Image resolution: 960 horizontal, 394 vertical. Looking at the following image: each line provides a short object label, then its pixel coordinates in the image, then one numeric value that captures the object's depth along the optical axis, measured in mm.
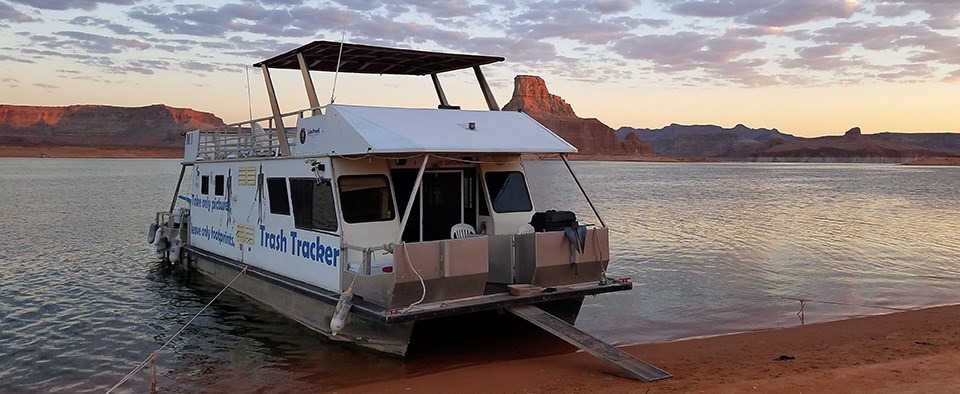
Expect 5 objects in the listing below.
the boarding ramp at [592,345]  8422
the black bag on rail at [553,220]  10203
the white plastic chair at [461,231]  10603
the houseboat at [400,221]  8984
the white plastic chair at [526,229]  10367
